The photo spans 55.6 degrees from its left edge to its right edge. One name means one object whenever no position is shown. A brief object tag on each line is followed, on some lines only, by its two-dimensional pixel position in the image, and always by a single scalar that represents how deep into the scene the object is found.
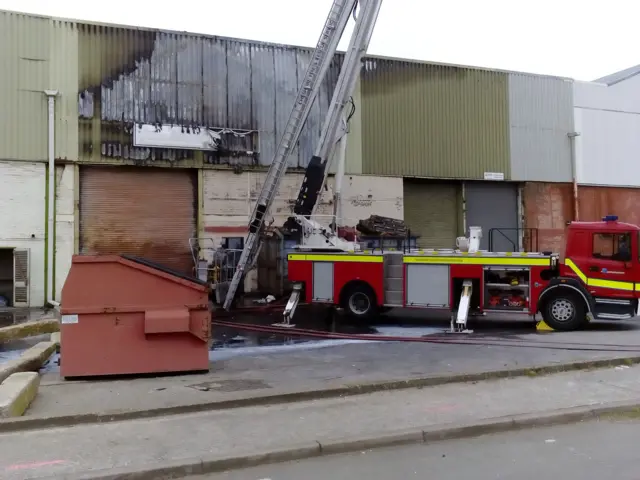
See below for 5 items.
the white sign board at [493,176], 24.97
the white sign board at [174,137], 20.20
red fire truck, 13.10
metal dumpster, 8.08
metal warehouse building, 19.12
